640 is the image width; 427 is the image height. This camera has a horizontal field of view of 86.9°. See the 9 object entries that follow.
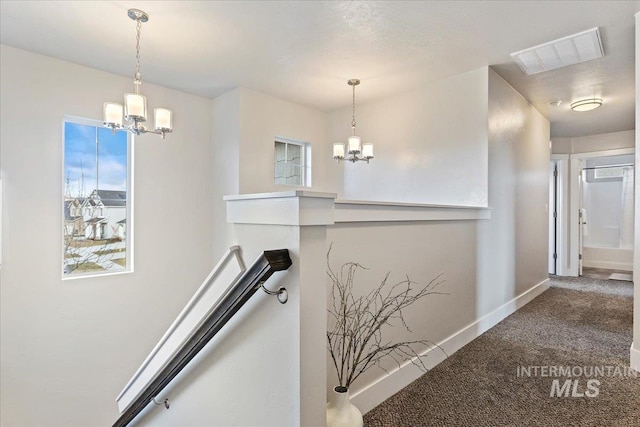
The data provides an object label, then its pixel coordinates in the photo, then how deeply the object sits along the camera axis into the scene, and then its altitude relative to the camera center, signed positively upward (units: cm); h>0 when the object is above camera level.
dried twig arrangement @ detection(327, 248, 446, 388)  168 -57
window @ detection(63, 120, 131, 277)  332 +15
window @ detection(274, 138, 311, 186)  449 +72
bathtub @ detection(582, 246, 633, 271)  631 -82
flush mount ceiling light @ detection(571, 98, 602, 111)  408 +136
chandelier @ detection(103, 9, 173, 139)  242 +76
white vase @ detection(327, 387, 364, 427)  138 -83
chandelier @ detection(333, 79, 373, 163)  367 +73
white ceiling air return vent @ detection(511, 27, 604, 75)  271 +141
